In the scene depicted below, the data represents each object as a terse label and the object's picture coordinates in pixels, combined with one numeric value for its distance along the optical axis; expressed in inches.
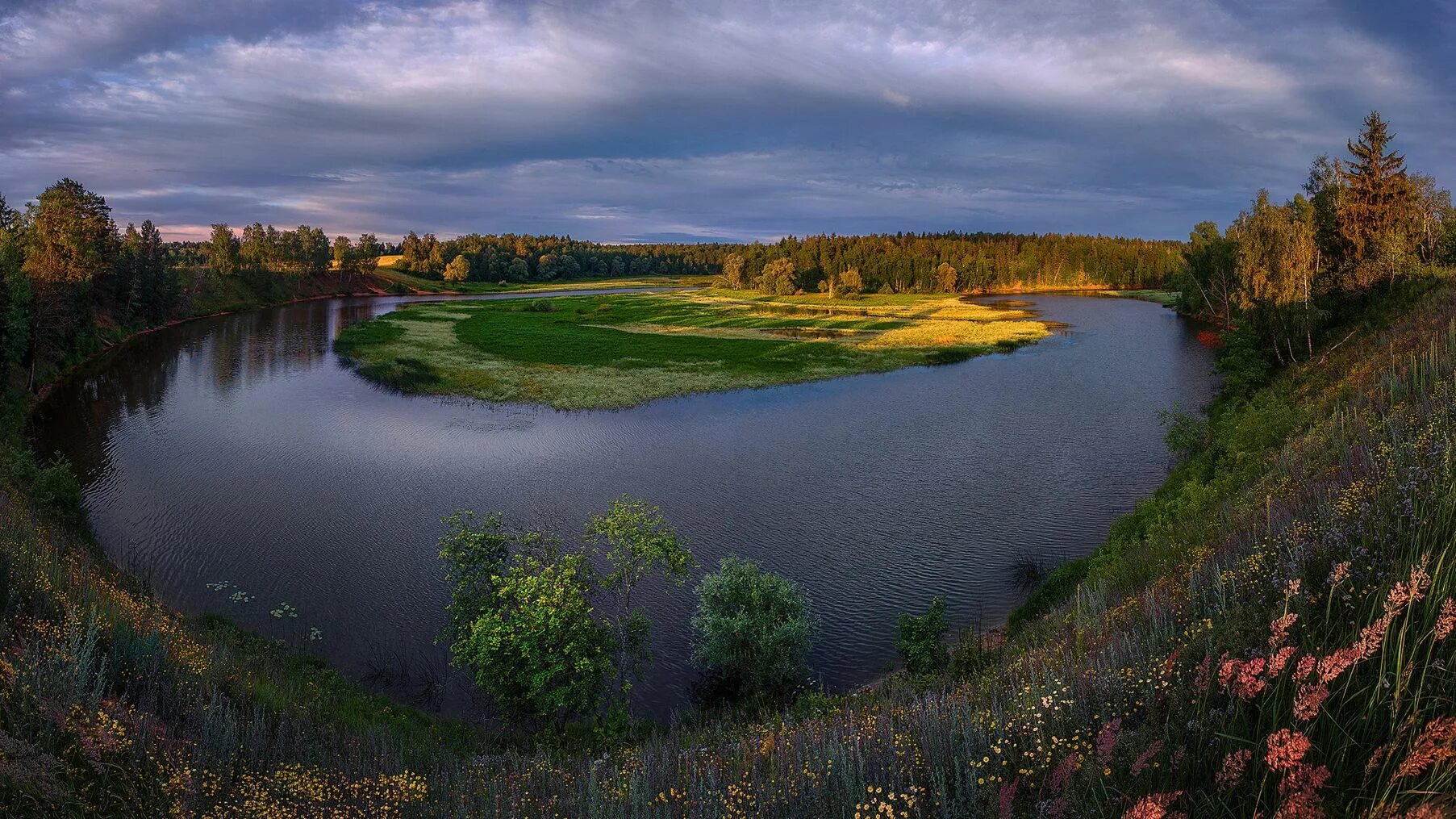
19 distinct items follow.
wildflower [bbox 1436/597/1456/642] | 168.1
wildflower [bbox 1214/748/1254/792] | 164.2
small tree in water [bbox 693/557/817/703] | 650.2
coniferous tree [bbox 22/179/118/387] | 2138.3
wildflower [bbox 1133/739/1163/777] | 174.1
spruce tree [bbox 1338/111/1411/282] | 1604.3
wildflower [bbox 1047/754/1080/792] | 205.3
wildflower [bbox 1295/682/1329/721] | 158.2
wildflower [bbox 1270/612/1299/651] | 194.4
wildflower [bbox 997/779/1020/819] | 188.7
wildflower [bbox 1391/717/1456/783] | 146.3
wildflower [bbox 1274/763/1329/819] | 149.4
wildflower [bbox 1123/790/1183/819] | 152.9
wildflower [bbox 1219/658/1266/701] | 188.2
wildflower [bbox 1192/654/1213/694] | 233.8
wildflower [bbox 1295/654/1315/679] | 179.0
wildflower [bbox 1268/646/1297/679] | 185.3
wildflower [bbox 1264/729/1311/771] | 151.3
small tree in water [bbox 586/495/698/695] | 628.1
